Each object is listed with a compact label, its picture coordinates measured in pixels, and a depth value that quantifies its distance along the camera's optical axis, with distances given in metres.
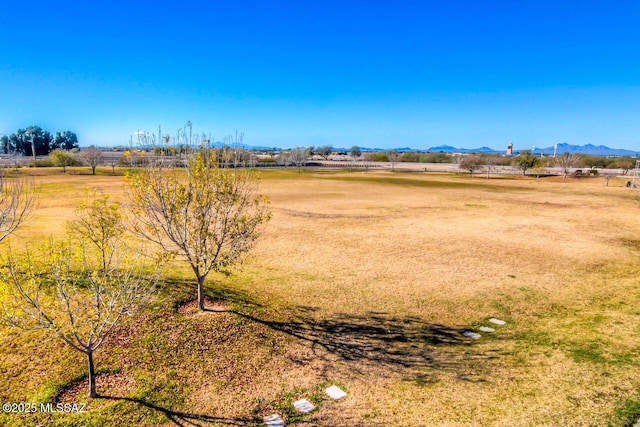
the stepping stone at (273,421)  7.36
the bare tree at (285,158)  105.43
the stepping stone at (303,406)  7.79
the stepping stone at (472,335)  11.19
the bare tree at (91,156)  72.88
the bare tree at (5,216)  11.27
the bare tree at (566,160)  78.40
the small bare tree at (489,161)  95.81
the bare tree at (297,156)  102.00
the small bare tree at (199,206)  10.46
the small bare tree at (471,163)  85.49
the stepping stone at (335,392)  8.27
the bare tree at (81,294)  6.99
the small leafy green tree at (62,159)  77.21
